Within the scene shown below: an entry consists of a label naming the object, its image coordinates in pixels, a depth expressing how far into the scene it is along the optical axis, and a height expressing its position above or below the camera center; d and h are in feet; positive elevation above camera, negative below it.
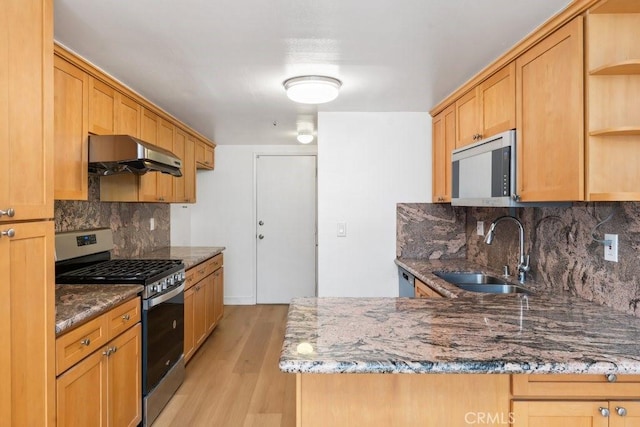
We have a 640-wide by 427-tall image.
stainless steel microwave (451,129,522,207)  6.66 +0.74
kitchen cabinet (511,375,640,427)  3.85 -1.91
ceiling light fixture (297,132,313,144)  13.26 +2.54
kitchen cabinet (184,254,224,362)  10.23 -2.78
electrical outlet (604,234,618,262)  5.58 -0.55
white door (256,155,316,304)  16.87 -0.81
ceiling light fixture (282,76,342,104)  7.64 +2.46
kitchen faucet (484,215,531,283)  7.74 -0.96
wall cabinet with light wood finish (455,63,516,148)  6.80 +2.04
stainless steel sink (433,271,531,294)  7.81 -1.57
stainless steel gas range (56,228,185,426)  7.39 -1.68
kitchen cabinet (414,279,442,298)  7.66 -1.69
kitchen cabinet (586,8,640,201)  4.89 +1.35
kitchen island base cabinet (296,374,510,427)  3.96 -1.96
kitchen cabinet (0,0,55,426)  3.90 -0.08
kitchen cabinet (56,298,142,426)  5.13 -2.48
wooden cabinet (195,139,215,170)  14.32 +2.13
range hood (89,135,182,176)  7.27 +1.06
